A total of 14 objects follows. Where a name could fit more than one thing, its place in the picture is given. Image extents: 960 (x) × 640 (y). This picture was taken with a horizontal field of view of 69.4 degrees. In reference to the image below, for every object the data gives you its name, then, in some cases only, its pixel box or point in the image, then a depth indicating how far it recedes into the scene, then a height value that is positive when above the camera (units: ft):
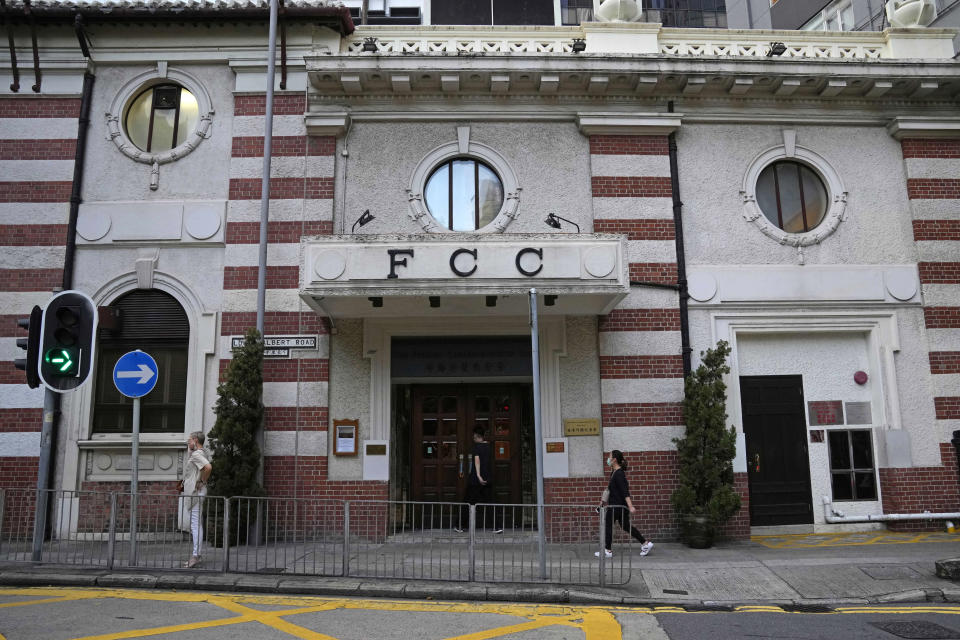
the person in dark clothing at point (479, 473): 37.78 -1.18
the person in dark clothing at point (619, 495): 32.65 -2.14
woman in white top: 31.24 -0.67
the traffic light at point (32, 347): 29.96 +4.66
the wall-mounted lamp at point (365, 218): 38.75 +12.89
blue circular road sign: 29.89 +3.40
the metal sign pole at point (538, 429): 27.37 +0.85
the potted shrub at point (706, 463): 35.04 -0.73
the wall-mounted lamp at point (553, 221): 39.40 +12.84
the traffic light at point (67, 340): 29.81 +4.92
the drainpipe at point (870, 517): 38.04 -3.77
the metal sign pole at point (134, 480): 28.91 -1.08
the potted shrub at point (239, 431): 34.60 +1.13
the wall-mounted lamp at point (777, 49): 41.51 +23.52
